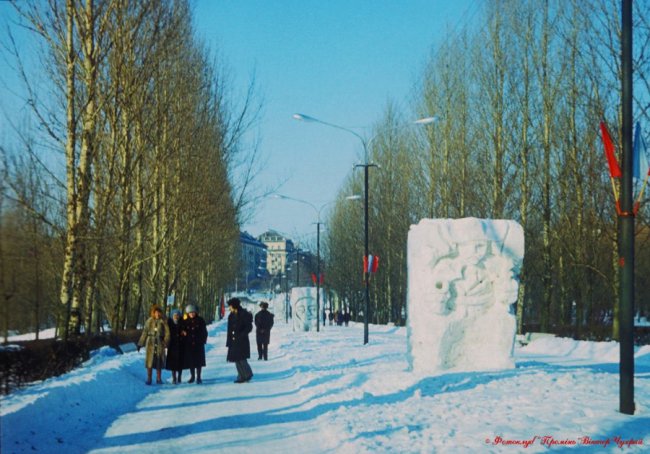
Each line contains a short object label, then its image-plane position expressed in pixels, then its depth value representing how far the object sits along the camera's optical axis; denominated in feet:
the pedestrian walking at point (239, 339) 54.39
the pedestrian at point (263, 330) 79.10
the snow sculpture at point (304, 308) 157.38
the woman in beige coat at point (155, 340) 54.19
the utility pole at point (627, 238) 33.65
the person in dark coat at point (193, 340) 54.85
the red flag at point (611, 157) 36.34
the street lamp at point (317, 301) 149.83
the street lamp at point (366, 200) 86.57
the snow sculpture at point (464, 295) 55.36
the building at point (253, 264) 560.20
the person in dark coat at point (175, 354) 55.42
